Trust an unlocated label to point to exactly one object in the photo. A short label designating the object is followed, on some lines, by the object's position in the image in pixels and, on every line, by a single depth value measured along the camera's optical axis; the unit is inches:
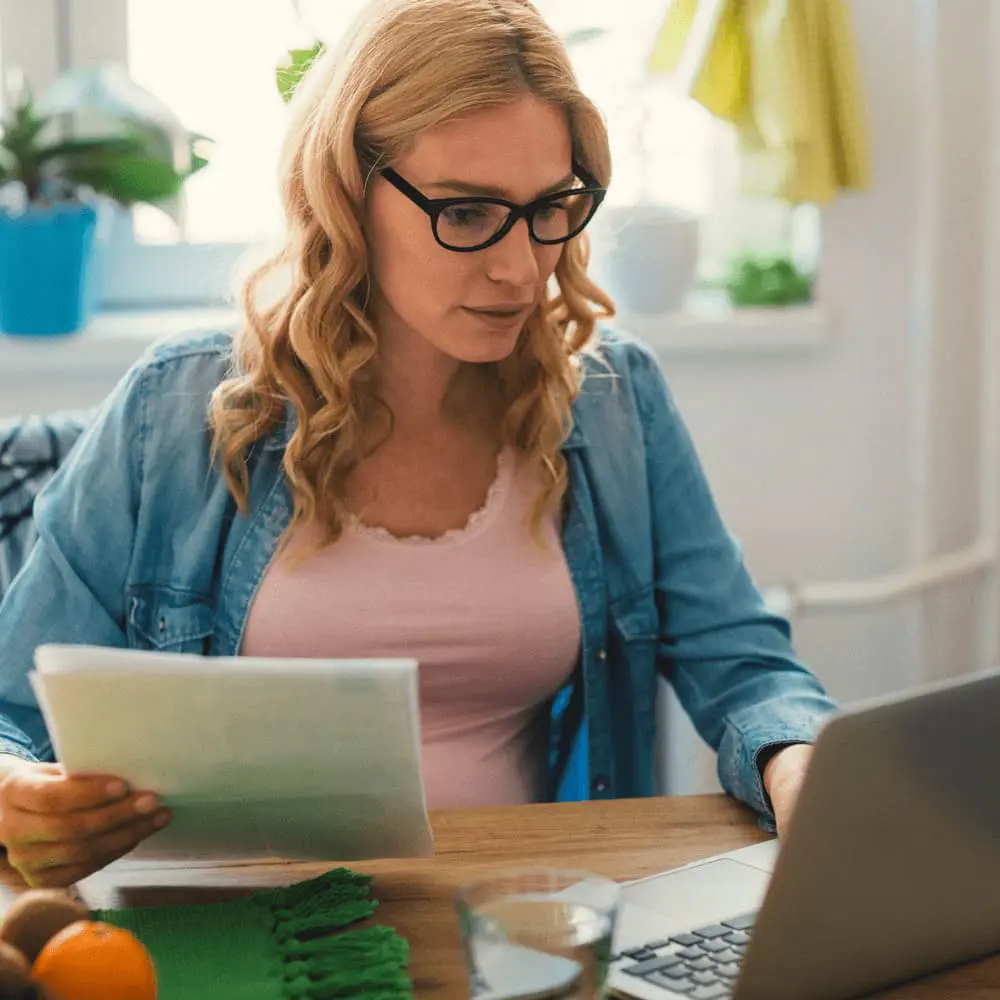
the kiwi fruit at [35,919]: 53.1
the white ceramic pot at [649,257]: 109.9
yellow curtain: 106.9
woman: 73.1
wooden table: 57.8
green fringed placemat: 56.6
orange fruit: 51.9
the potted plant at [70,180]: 100.0
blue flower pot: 100.2
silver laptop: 52.8
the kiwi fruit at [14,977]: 50.7
